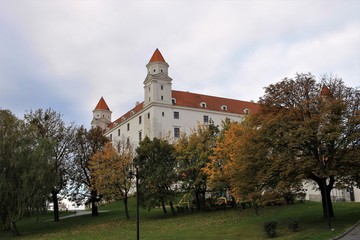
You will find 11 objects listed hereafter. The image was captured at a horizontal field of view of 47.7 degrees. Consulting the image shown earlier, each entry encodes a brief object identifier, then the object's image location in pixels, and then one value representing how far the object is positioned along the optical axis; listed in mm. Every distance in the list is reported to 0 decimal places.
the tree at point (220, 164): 35469
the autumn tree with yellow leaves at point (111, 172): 41281
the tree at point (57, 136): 44094
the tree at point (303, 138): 23609
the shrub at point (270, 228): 23031
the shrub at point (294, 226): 23844
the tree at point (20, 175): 33469
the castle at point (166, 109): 74875
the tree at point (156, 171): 37906
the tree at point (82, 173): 46438
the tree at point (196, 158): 39406
